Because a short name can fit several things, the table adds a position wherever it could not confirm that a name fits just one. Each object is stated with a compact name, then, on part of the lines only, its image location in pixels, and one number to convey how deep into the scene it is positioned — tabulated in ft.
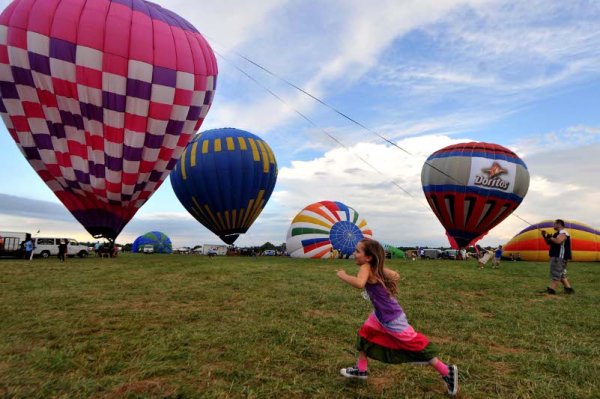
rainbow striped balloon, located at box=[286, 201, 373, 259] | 90.58
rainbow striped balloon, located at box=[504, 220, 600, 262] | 88.22
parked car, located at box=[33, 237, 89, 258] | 83.25
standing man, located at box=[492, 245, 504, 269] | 63.43
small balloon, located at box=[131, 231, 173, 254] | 184.14
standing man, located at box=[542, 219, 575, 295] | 28.32
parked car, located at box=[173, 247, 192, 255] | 229.99
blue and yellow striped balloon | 81.87
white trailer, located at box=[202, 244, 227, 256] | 197.30
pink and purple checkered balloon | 42.22
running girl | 11.19
